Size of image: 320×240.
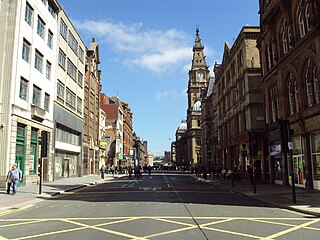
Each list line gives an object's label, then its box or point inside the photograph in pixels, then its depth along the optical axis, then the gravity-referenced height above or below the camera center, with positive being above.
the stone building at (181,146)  133.50 +8.63
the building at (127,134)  107.12 +10.89
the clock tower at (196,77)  126.04 +35.18
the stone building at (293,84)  22.14 +6.19
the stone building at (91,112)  52.47 +8.97
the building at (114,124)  82.19 +10.40
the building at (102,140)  64.34 +5.05
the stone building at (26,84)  24.45 +6.78
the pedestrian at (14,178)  20.42 -0.61
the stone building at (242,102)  36.28 +7.47
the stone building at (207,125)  74.90 +9.62
